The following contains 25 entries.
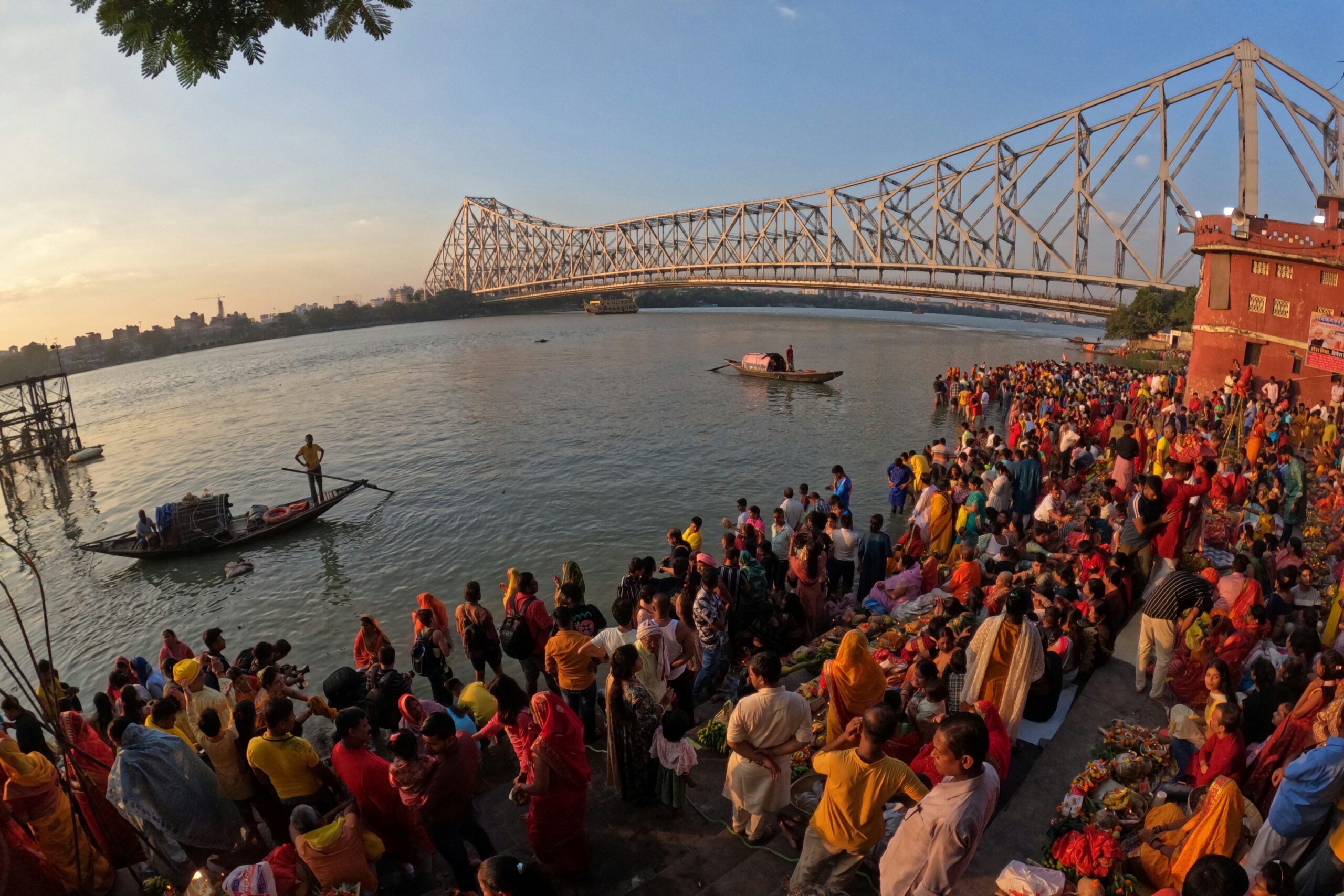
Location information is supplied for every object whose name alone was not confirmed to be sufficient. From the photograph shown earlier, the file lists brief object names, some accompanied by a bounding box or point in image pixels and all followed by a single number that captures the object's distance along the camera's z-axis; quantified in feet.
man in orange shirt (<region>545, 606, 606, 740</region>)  15.28
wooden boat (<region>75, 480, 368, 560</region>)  43.98
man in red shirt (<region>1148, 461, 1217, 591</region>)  22.27
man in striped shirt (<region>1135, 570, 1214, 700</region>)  16.52
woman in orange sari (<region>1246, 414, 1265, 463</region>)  34.91
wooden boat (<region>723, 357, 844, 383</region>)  102.33
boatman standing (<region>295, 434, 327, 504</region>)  50.08
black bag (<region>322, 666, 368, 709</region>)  17.75
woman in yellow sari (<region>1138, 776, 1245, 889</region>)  10.38
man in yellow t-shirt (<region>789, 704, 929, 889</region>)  9.67
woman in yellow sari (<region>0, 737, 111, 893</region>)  12.16
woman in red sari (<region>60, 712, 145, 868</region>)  13.91
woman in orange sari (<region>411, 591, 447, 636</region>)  21.33
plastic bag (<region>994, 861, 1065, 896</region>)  10.79
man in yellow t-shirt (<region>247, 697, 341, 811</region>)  12.48
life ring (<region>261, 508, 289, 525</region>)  47.23
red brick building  52.16
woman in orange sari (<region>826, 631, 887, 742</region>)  13.88
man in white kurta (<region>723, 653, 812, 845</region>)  11.60
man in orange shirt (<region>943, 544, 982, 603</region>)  21.91
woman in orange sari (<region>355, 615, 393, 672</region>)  21.79
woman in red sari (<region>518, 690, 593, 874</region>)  11.49
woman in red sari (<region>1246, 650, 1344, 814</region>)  12.01
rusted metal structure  81.51
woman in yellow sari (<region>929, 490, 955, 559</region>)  28.32
